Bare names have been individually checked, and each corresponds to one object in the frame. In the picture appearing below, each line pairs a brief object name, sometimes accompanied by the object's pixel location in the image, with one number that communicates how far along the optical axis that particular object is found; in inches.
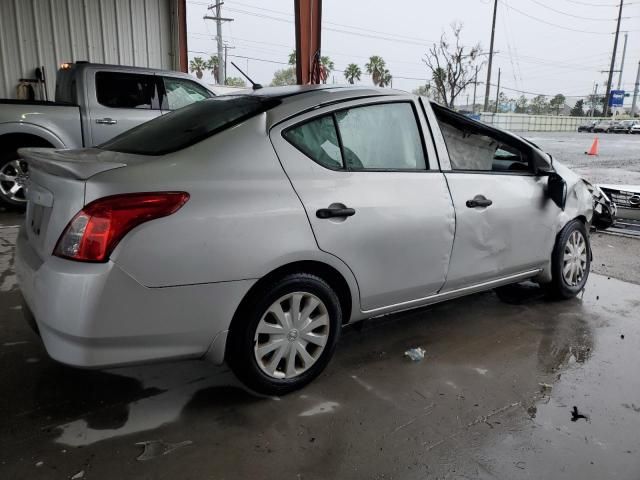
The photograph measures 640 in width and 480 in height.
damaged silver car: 83.1
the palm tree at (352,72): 2854.3
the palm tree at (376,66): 2664.9
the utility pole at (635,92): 2532.5
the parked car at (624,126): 1806.1
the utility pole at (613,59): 2292.1
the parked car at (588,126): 1991.9
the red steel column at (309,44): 345.1
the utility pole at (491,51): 1533.5
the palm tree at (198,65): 3110.2
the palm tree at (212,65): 2927.7
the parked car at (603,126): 1893.0
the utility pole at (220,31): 1304.1
